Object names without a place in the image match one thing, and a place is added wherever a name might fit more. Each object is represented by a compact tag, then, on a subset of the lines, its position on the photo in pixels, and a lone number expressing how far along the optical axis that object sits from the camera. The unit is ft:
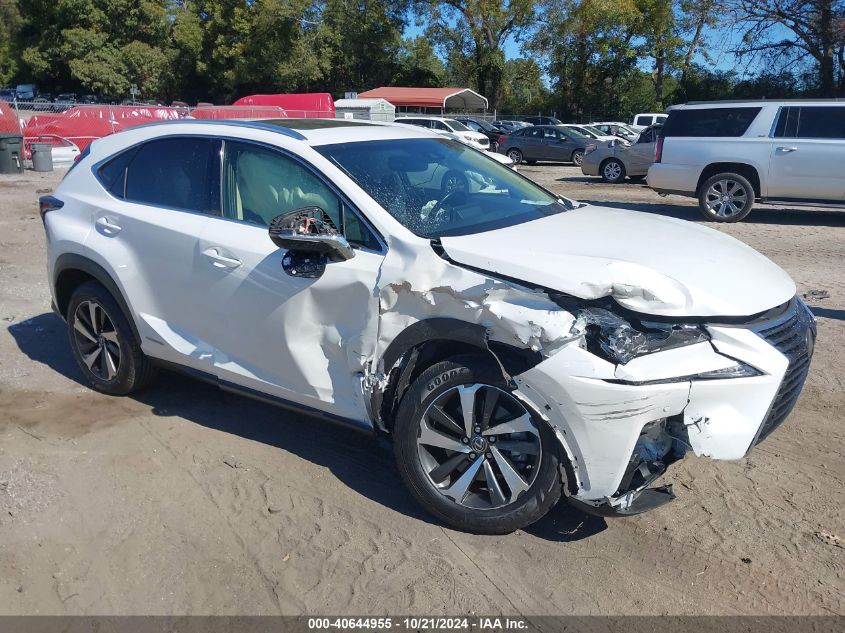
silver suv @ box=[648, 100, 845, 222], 36.55
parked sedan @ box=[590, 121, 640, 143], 94.48
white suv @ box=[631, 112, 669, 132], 100.83
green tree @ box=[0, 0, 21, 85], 214.63
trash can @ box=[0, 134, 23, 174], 57.72
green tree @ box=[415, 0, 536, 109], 161.17
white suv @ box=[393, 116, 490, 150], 85.49
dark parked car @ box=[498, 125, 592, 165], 85.25
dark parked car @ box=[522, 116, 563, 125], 125.34
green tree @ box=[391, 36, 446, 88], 187.42
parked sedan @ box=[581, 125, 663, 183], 62.44
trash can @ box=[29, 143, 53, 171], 59.65
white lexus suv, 9.86
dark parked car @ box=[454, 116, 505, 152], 100.67
